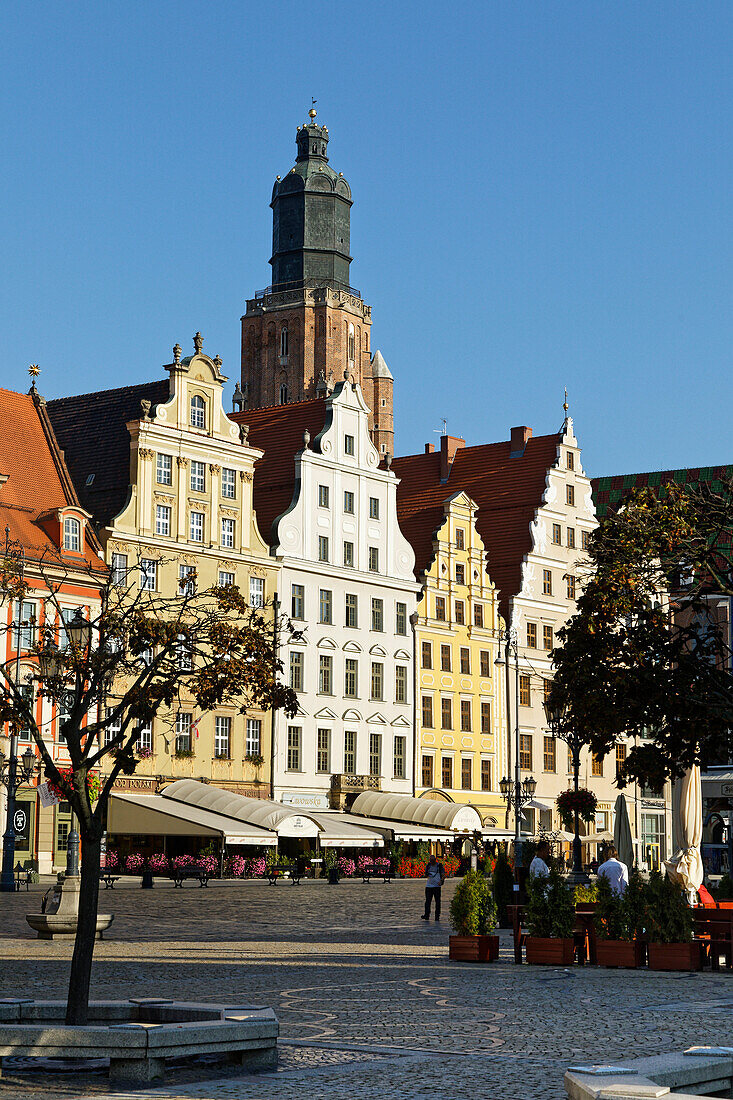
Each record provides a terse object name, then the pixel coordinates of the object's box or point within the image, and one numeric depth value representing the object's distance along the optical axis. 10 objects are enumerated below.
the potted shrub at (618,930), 21.19
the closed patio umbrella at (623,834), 33.91
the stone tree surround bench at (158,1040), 11.00
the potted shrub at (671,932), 20.84
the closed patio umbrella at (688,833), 26.64
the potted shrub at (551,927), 21.47
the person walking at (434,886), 33.97
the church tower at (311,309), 117.31
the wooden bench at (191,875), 47.78
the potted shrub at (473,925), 22.08
